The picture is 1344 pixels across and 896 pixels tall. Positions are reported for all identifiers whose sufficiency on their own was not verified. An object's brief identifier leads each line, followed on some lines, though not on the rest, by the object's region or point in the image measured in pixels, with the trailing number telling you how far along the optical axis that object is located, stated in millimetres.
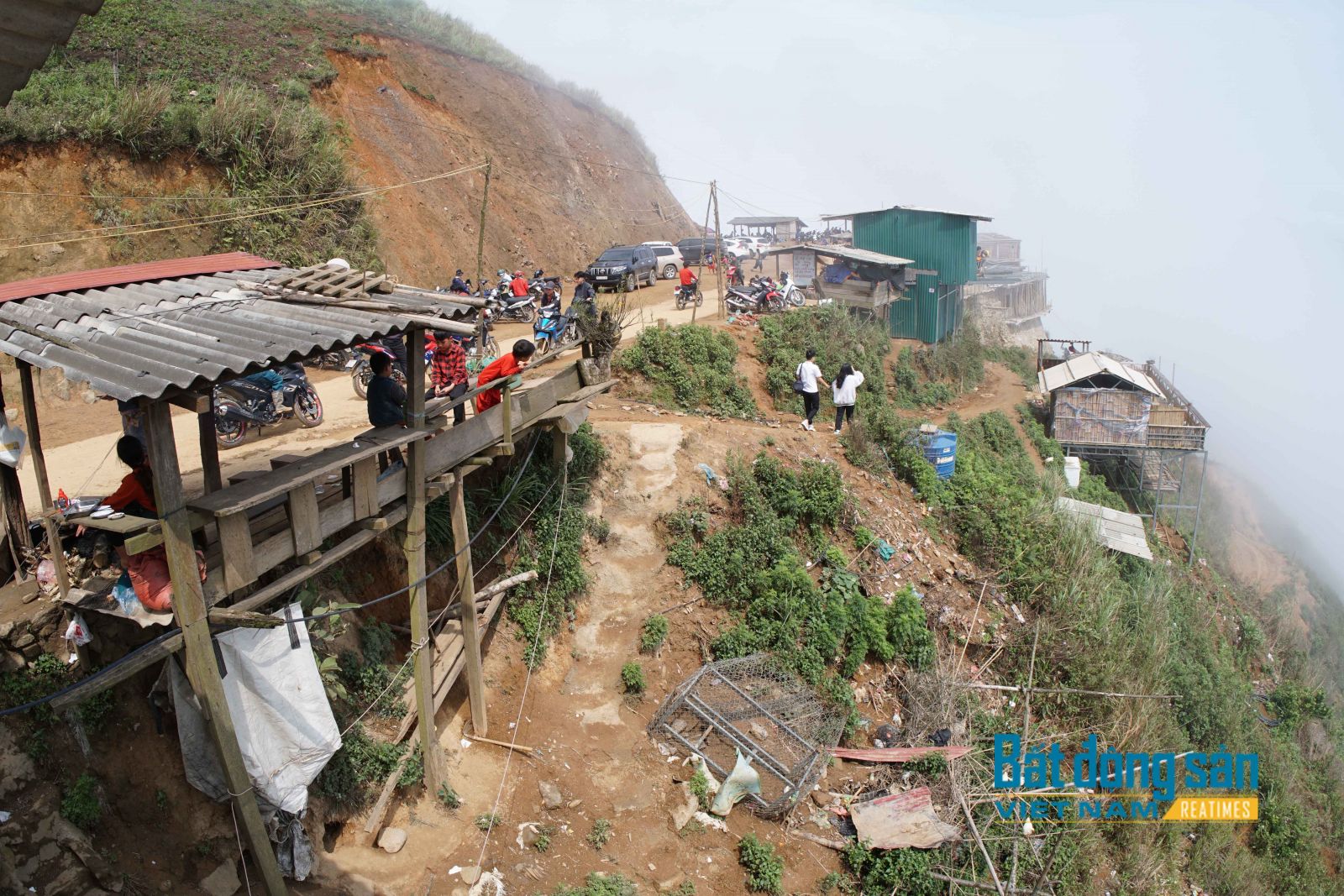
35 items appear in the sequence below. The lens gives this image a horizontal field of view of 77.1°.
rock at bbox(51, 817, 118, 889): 5613
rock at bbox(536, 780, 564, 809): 8125
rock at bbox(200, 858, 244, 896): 6043
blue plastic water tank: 15469
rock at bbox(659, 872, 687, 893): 7691
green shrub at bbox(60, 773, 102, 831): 5695
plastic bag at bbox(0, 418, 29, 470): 5980
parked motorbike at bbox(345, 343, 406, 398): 13281
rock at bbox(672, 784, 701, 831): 8383
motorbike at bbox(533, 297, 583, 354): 16375
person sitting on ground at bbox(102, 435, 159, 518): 5812
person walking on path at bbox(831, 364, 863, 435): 15266
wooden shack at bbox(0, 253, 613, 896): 5148
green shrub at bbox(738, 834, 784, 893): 8000
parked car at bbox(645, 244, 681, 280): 28781
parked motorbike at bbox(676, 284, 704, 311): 22750
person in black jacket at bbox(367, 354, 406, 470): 7465
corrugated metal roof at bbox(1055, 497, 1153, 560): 17922
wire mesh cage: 9086
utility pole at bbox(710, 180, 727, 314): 21047
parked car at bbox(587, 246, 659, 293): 25391
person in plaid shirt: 10211
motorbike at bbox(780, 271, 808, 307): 23375
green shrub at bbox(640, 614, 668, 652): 10039
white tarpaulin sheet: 5859
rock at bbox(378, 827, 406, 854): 7137
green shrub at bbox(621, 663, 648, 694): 9617
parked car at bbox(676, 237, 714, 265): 36125
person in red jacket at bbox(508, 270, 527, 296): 21094
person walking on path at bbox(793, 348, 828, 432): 15141
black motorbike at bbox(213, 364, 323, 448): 11102
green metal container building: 28594
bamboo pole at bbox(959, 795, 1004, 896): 8203
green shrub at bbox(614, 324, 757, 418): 15203
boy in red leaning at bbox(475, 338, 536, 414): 8469
